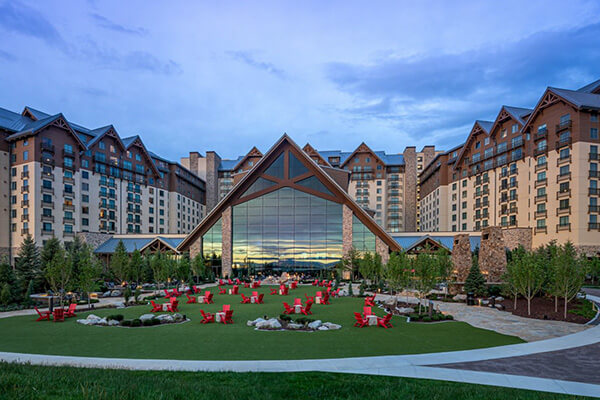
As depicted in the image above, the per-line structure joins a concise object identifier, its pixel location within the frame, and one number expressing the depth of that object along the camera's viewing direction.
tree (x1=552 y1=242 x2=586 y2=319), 20.66
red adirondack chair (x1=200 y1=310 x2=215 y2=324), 18.69
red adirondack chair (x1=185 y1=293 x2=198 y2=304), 27.11
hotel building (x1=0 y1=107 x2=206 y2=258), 53.34
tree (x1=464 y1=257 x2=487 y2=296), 27.41
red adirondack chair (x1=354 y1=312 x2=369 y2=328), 17.33
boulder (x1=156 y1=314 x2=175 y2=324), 18.86
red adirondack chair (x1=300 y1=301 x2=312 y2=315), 20.98
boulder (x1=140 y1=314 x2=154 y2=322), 18.42
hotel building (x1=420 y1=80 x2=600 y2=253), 43.53
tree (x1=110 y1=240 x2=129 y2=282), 34.64
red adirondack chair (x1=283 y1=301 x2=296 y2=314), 20.83
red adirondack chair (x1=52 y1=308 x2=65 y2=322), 19.25
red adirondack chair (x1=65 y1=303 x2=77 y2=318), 20.83
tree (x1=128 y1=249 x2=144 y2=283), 35.53
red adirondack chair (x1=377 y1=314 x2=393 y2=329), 17.10
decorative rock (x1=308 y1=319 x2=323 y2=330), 16.34
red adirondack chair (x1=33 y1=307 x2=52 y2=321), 19.66
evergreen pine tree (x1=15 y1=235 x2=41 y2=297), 34.19
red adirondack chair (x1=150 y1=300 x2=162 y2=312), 22.58
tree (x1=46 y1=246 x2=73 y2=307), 23.58
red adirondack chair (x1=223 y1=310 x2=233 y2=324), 18.47
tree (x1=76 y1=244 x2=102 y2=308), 23.67
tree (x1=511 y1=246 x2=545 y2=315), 21.09
